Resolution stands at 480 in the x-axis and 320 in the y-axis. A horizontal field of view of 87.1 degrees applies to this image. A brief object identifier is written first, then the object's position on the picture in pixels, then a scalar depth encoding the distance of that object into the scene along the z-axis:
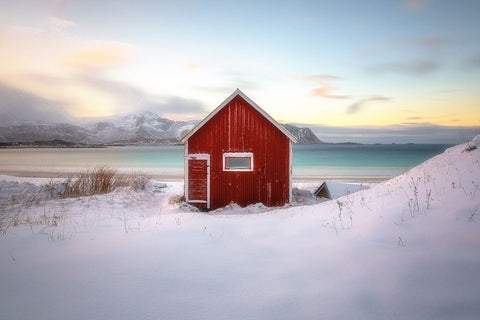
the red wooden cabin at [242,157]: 12.96
